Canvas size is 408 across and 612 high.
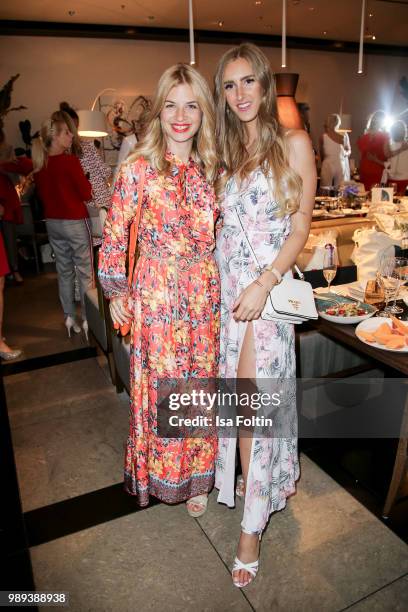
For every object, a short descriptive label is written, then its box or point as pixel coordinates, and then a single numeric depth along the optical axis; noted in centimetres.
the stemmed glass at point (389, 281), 200
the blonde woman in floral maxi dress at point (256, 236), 158
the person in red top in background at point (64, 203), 374
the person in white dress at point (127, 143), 365
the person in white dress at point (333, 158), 695
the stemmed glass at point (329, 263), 225
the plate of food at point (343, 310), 195
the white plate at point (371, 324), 188
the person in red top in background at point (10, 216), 499
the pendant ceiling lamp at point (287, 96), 323
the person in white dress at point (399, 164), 590
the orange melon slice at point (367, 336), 178
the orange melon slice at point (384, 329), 178
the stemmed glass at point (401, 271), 198
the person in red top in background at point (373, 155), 605
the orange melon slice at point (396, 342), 170
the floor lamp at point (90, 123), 473
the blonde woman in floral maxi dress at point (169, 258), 159
